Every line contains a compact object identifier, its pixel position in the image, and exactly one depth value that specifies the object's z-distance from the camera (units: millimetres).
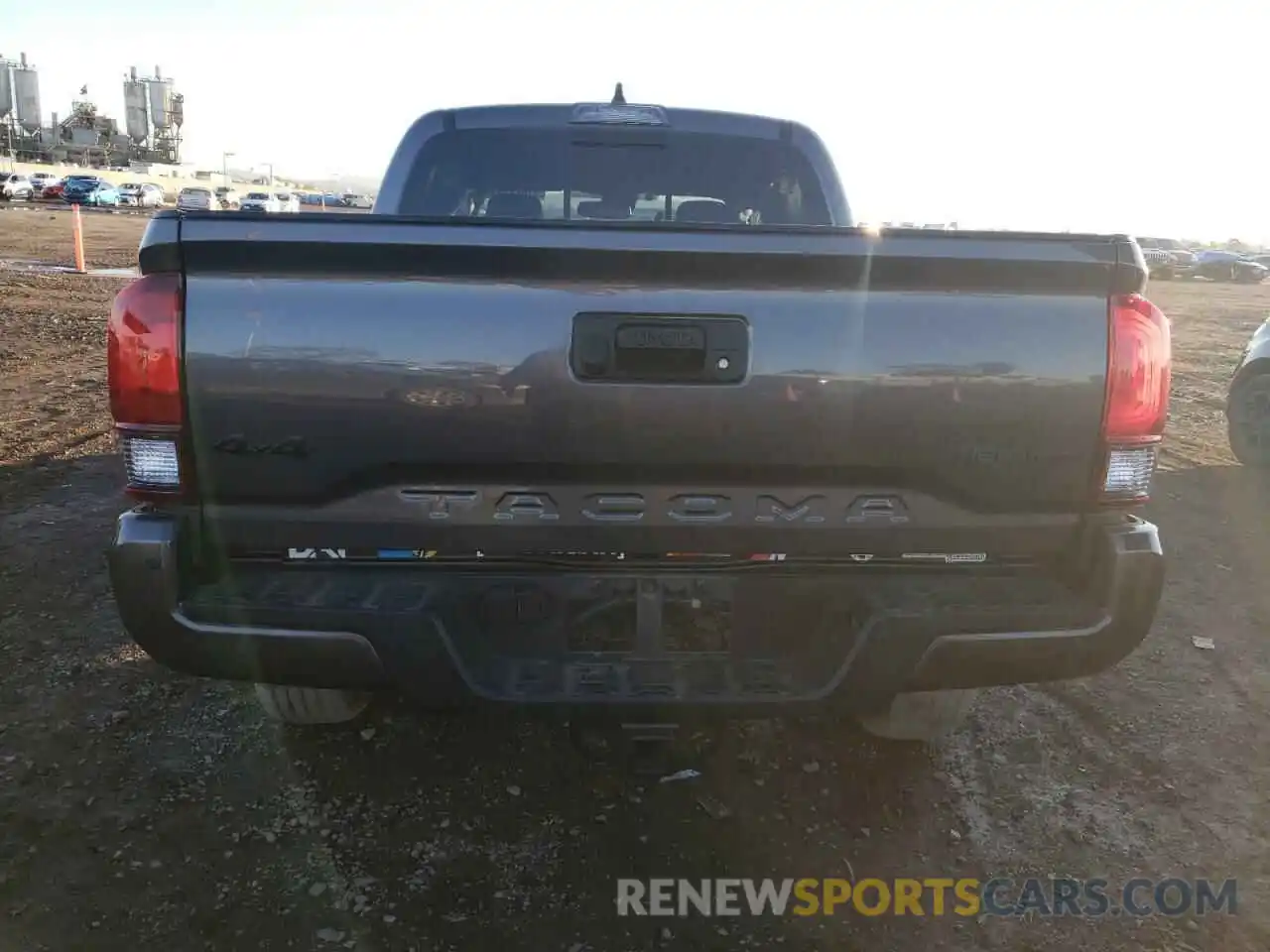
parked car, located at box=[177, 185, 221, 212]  42466
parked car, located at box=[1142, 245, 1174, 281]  40719
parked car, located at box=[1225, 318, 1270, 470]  7164
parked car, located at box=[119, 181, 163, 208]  59056
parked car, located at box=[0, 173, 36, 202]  53125
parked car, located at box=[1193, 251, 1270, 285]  39562
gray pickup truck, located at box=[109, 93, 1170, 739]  2100
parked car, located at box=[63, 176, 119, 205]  55188
